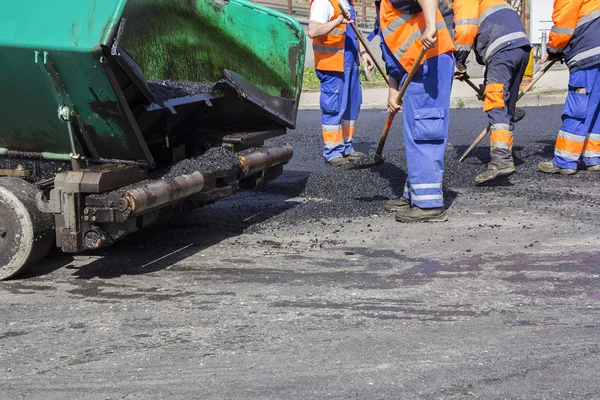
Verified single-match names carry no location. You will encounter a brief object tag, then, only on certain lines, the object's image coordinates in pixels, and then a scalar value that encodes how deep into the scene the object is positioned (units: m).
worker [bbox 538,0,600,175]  12.71
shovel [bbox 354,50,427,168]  9.49
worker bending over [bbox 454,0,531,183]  12.57
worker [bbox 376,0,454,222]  9.72
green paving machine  7.35
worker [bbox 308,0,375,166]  13.57
